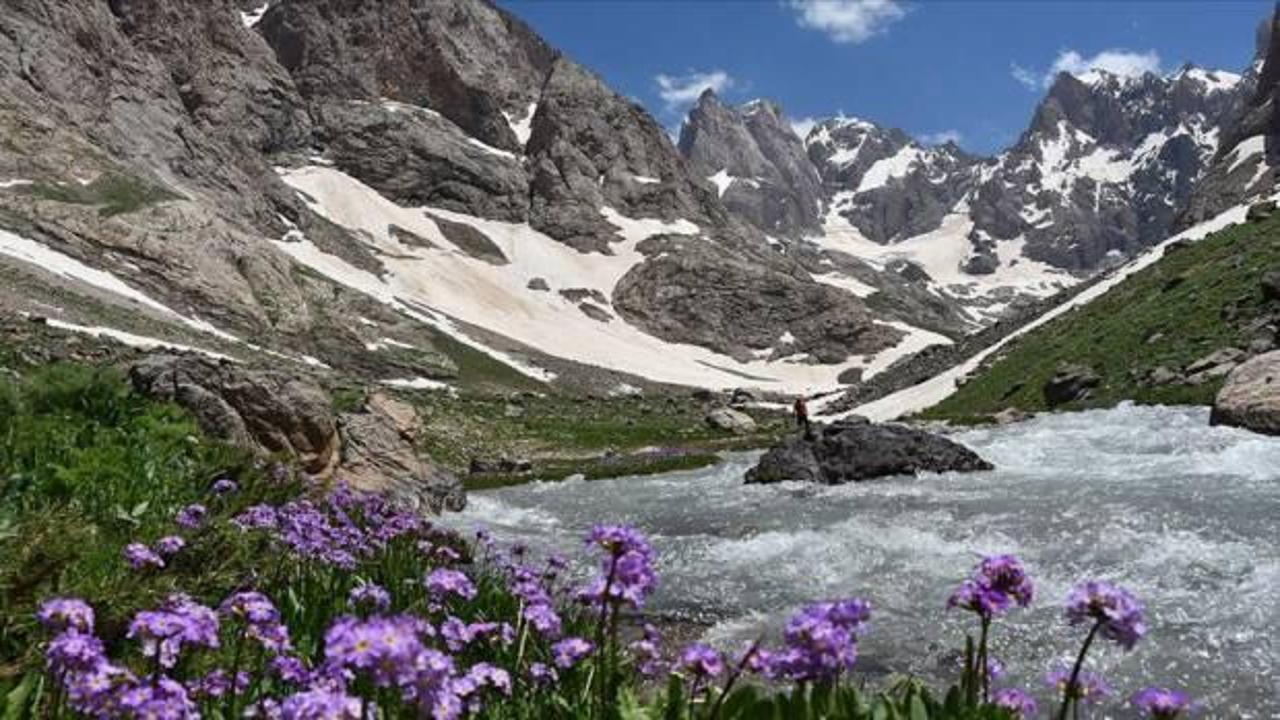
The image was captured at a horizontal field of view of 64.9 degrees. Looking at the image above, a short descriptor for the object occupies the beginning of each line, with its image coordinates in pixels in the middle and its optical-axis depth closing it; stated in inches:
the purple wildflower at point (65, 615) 145.2
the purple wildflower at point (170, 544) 248.4
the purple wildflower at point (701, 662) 159.2
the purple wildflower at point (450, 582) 187.2
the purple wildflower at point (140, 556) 212.8
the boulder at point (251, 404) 770.8
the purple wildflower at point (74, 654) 135.0
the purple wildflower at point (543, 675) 207.8
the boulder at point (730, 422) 2615.7
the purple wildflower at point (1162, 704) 146.8
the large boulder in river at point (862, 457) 1042.1
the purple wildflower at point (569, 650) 180.6
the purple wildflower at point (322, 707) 118.5
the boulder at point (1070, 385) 1621.6
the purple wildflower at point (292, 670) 179.8
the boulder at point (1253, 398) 978.1
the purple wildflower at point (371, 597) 227.3
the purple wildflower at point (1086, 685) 168.1
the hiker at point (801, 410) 1747.5
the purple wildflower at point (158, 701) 137.9
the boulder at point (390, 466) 914.1
